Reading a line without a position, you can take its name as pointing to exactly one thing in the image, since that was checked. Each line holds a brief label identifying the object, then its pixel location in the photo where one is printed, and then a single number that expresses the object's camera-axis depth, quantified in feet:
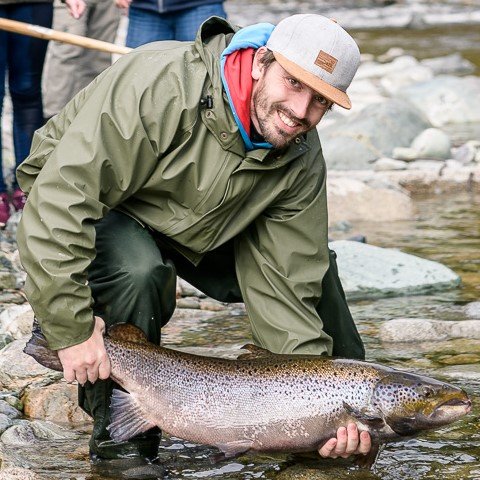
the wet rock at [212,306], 20.74
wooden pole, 20.71
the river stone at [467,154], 34.14
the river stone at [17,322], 17.89
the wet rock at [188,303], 20.74
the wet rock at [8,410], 15.42
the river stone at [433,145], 34.32
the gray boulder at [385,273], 21.59
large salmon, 12.95
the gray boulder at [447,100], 43.42
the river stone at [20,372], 16.15
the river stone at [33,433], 14.57
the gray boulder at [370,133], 33.65
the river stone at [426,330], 18.75
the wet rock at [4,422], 14.89
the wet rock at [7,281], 20.83
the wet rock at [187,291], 21.35
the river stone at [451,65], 58.80
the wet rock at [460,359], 17.61
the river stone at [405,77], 52.31
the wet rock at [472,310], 20.16
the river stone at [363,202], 28.48
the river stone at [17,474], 12.88
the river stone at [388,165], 32.81
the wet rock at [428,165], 32.53
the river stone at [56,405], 15.49
